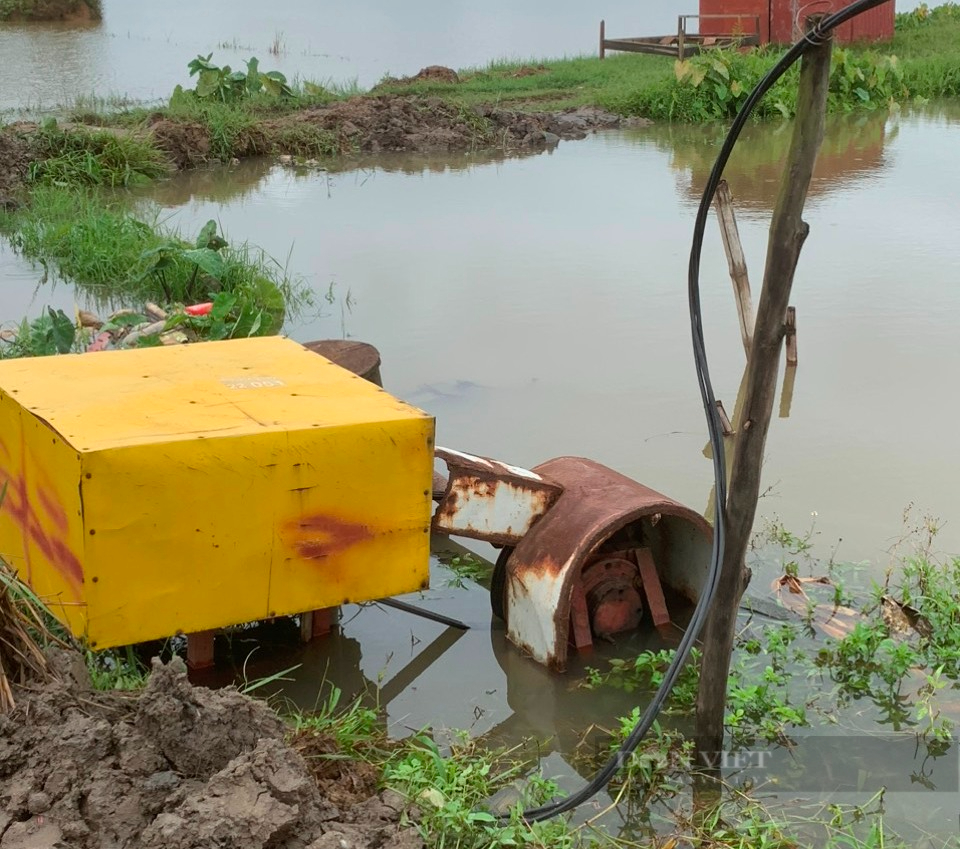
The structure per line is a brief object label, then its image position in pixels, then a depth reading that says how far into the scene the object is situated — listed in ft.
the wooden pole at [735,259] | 15.80
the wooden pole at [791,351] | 20.76
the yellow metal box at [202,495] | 9.96
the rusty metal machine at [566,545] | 11.79
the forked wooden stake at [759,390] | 8.80
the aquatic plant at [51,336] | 18.56
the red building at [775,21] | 65.72
